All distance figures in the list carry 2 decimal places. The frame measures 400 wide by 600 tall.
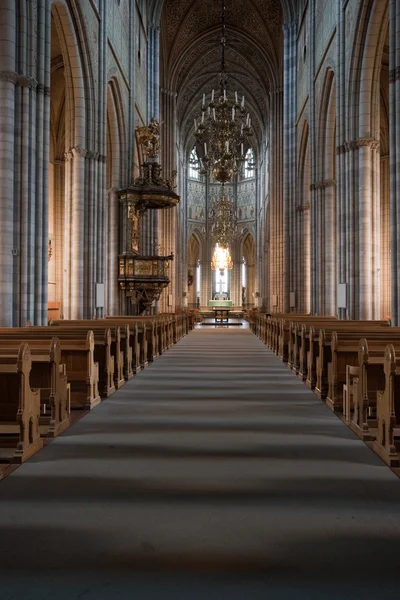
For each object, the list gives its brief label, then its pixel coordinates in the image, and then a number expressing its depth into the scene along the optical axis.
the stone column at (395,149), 11.75
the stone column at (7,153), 11.02
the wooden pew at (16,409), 4.83
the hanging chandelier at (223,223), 37.50
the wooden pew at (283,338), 13.08
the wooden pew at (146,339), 11.97
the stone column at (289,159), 28.17
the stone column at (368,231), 16.05
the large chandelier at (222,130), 22.60
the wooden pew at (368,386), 5.62
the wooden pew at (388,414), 4.79
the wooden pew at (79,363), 7.14
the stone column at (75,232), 16.75
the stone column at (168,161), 35.94
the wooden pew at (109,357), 8.07
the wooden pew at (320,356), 8.04
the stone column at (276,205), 33.22
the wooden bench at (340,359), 7.09
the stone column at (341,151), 16.92
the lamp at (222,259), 42.75
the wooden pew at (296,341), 10.55
